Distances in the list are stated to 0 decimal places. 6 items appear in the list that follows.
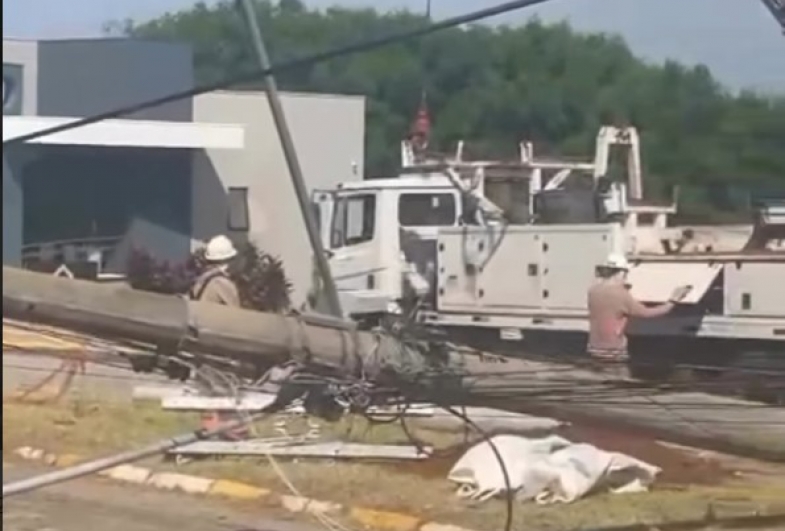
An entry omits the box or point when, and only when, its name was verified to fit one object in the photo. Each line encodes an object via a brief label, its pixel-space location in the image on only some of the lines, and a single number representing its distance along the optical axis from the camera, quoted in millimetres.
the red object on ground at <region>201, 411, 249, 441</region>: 18762
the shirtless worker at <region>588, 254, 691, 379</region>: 32312
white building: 38031
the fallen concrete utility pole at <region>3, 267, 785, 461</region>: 11602
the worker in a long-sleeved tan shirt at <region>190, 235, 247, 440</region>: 19891
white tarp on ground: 23547
